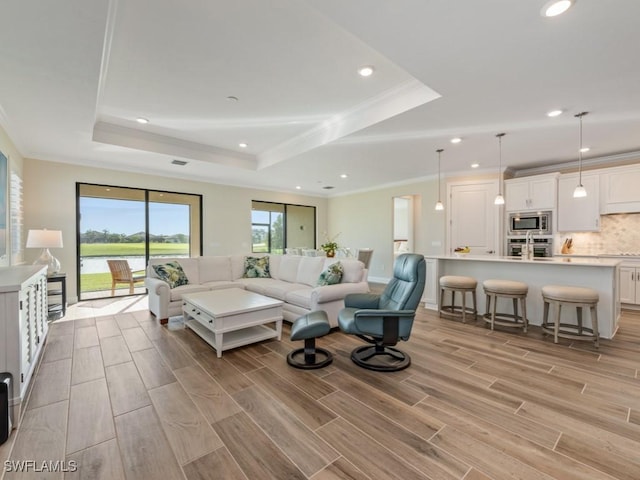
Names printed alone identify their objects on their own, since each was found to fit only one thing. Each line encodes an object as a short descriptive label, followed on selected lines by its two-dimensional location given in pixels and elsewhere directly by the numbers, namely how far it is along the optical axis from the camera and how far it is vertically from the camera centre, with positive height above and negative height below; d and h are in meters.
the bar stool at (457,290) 4.12 -0.79
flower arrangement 6.03 -0.25
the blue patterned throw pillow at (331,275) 3.94 -0.54
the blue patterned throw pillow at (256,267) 5.23 -0.56
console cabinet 2.02 -0.72
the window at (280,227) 8.15 +0.32
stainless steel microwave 5.36 +0.27
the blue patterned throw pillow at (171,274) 4.34 -0.56
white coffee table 2.99 -0.90
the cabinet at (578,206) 5.00 +0.56
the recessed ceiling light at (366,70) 2.75 +1.65
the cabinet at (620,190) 4.64 +0.80
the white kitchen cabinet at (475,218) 5.74 +0.40
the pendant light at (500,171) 3.98 +1.32
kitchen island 3.39 -0.54
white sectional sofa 3.82 -0.73
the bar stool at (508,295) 3.66 -0.76
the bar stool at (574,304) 3.17 -0.77
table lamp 4.14 -0.08
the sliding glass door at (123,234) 5.50 +0.07
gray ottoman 2.65 -0.93
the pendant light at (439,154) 4.55 +0.99
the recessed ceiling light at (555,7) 1.72 +1.42
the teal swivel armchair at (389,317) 2.52 -0.75
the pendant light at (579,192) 3.74 +0.59
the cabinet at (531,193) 5.28 +0.86
